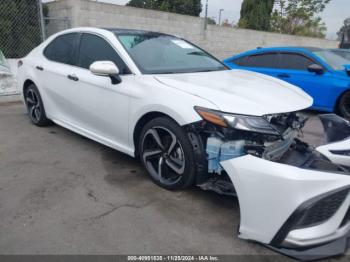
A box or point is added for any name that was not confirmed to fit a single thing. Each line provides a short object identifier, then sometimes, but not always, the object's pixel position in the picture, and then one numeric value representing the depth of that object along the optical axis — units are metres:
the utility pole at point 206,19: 11.27
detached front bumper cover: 1.98
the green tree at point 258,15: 20.19
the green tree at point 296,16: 20.84
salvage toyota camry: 2.05
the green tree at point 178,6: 21.07
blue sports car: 5.80
